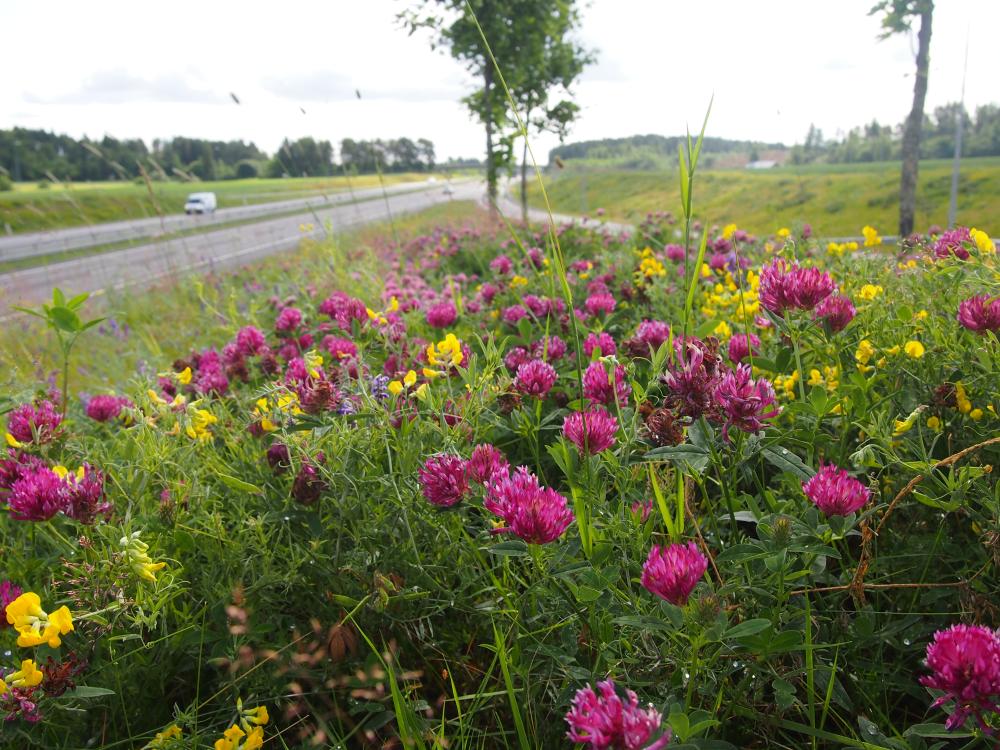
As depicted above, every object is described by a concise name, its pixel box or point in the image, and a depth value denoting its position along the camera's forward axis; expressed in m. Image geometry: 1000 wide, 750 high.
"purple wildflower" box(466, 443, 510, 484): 0.42
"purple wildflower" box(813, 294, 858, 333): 0.49
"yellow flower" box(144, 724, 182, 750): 0.37
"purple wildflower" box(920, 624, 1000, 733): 0.29
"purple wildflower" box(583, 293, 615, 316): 0.83
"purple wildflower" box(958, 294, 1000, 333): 0.46
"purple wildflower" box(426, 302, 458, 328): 0.76
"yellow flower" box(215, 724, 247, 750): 0.39
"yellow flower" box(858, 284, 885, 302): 0.60
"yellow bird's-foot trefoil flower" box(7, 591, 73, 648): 0.36
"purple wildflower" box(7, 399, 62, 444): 0.55
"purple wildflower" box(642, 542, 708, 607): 0.33
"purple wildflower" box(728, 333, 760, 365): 0.54
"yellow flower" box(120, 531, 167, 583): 0.37
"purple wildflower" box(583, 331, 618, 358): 0.61
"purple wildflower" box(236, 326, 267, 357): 0.76
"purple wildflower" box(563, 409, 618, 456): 0.42
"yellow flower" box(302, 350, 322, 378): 0.52
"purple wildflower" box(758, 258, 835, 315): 0.43
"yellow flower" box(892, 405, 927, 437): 0.40
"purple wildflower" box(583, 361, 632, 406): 0.49
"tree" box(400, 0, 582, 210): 7.95
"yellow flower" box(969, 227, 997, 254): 0.57
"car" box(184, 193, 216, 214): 26.41
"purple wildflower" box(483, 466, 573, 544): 0.35
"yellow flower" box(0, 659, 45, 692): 0.37
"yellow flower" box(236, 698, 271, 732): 0.39
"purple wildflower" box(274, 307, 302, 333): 0.87
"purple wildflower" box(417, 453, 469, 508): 0.40
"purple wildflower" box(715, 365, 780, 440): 0.38
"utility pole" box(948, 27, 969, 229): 10.55
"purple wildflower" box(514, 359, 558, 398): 0.51
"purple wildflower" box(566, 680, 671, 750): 0.27
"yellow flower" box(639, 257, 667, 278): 1.02
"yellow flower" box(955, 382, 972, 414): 0.47
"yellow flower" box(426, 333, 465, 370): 0.54
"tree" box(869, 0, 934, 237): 11.12
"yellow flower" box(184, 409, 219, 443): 0.52
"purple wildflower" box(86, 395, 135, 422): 0.68
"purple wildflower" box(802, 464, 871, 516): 0.37
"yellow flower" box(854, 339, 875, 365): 0.53
